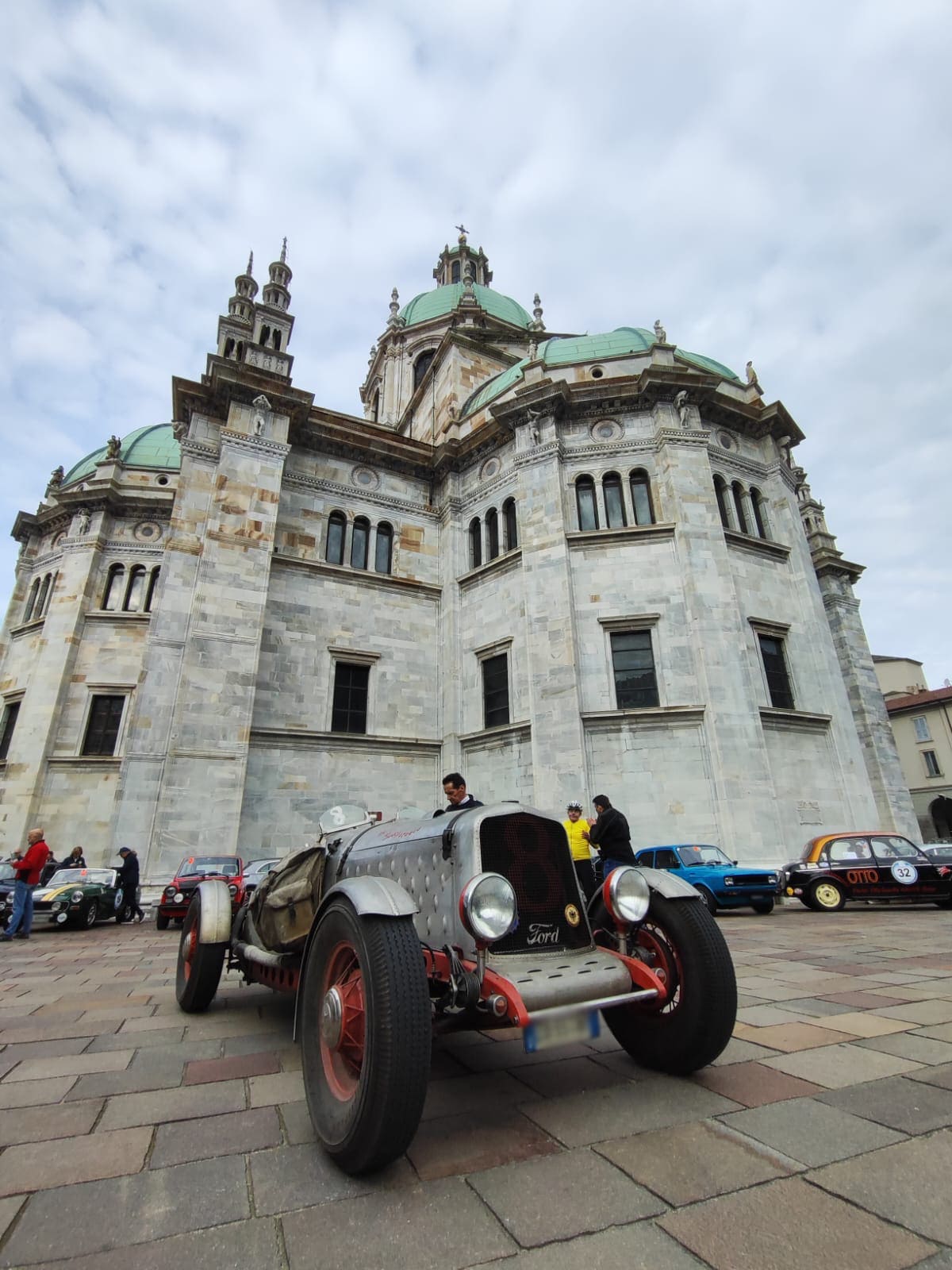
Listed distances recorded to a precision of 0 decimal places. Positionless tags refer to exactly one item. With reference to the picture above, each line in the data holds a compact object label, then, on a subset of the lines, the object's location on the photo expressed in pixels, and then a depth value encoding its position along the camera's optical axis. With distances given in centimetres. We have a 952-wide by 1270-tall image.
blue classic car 1108
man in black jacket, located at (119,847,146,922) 1188
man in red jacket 948
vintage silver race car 226
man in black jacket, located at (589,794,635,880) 746
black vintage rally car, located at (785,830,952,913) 1111
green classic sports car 1092
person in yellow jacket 784
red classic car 1060
